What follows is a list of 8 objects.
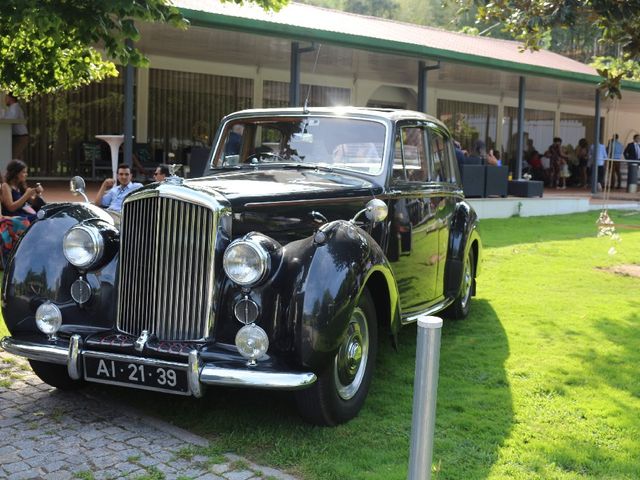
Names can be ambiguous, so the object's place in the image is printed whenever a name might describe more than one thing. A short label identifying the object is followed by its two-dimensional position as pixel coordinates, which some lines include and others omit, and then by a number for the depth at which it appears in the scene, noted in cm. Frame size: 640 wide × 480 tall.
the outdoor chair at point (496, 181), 1516
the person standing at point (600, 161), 1904
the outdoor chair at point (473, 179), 1453
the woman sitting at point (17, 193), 822
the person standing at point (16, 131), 1165
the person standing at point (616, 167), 2247
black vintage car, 366
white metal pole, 251
